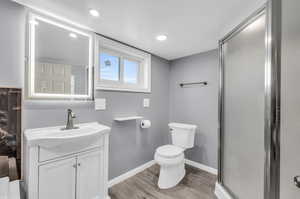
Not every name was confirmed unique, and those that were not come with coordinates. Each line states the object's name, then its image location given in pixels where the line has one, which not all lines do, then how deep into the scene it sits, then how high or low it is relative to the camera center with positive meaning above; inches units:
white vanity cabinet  38.5 -22.8
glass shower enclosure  37.6 -3.6
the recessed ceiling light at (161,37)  68.4 +34.3
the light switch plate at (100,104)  64.2 -2.6
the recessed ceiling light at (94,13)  48.8 +34.1
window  69.7 +20.6
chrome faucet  53.0 -9.1
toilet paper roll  82.4 -16.3
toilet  68.5 -32.3
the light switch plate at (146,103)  88.5 -2.7
